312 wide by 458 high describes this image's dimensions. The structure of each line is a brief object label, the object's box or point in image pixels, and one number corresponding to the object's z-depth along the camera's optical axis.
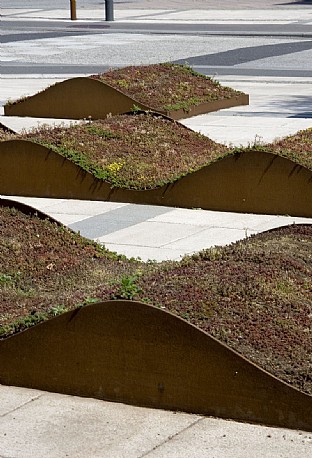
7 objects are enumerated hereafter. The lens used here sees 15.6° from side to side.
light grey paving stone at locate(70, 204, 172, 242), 11.18
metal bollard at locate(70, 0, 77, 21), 37.75
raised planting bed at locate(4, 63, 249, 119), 17.48
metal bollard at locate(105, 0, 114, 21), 37.41
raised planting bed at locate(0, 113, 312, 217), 11.78
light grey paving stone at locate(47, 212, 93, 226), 11.63
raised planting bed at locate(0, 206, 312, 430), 6.29
